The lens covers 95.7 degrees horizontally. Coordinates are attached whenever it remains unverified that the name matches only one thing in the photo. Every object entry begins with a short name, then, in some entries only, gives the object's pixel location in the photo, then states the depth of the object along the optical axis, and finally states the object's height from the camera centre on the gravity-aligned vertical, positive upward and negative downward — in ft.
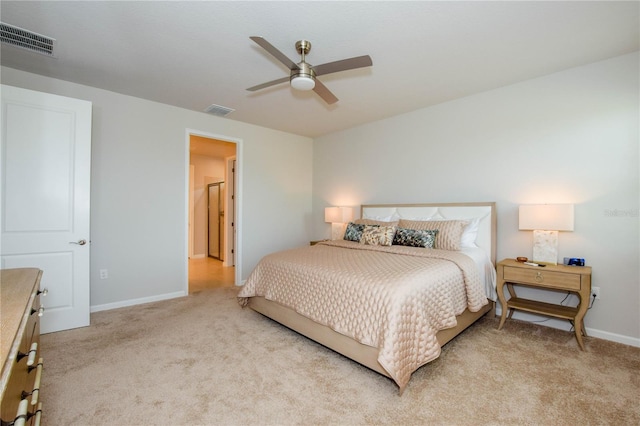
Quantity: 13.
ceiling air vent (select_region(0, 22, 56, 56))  7.37 +4.50
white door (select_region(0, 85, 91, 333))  8.47 +0.40
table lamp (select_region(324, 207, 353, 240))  15.15 -0.35
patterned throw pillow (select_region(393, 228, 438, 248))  10.43 -0.93
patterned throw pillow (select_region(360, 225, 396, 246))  11.12 -0.92
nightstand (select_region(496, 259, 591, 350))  8.04 -2.04
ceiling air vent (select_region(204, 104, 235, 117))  12.67 +4.51
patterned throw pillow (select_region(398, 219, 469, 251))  10.24 -0.69
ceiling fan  6.55 +3.47
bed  6.29 -1.95
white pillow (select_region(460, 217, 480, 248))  10.82 -0.76
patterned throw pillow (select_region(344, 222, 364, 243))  12.29 -0.89
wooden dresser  2.36 -1.39
